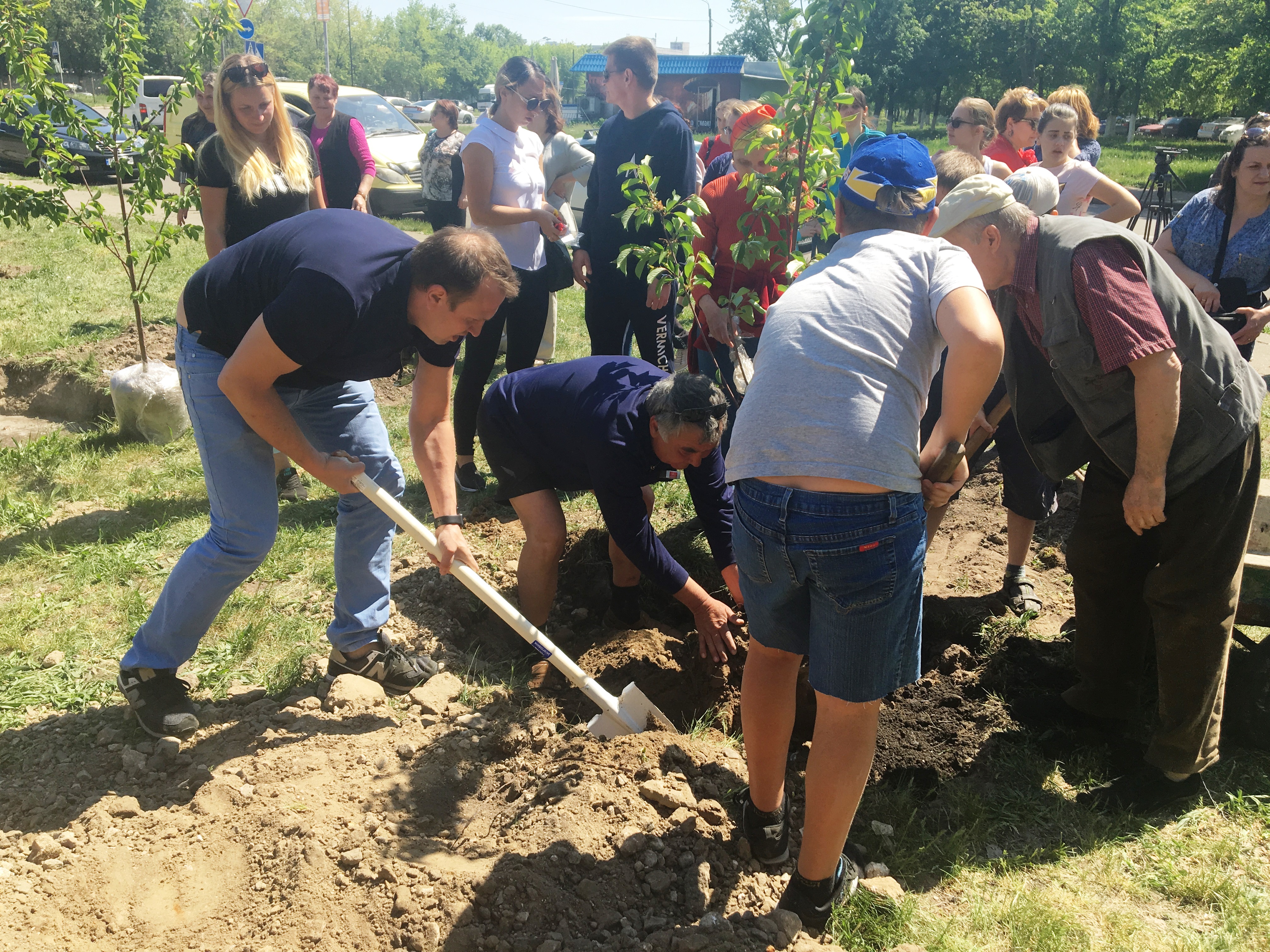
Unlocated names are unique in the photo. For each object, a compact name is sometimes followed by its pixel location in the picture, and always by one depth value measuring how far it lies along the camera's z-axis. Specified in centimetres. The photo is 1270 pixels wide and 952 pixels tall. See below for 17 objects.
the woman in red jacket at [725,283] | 399
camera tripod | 1016
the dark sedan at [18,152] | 1534
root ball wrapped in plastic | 515
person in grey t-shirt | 193
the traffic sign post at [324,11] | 1875
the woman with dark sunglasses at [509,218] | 459
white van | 1789
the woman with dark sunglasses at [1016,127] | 499
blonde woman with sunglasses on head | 372
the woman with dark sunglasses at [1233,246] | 380
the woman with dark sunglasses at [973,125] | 503
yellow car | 1273
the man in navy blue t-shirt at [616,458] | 282
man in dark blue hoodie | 441
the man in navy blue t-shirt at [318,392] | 246
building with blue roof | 3152
